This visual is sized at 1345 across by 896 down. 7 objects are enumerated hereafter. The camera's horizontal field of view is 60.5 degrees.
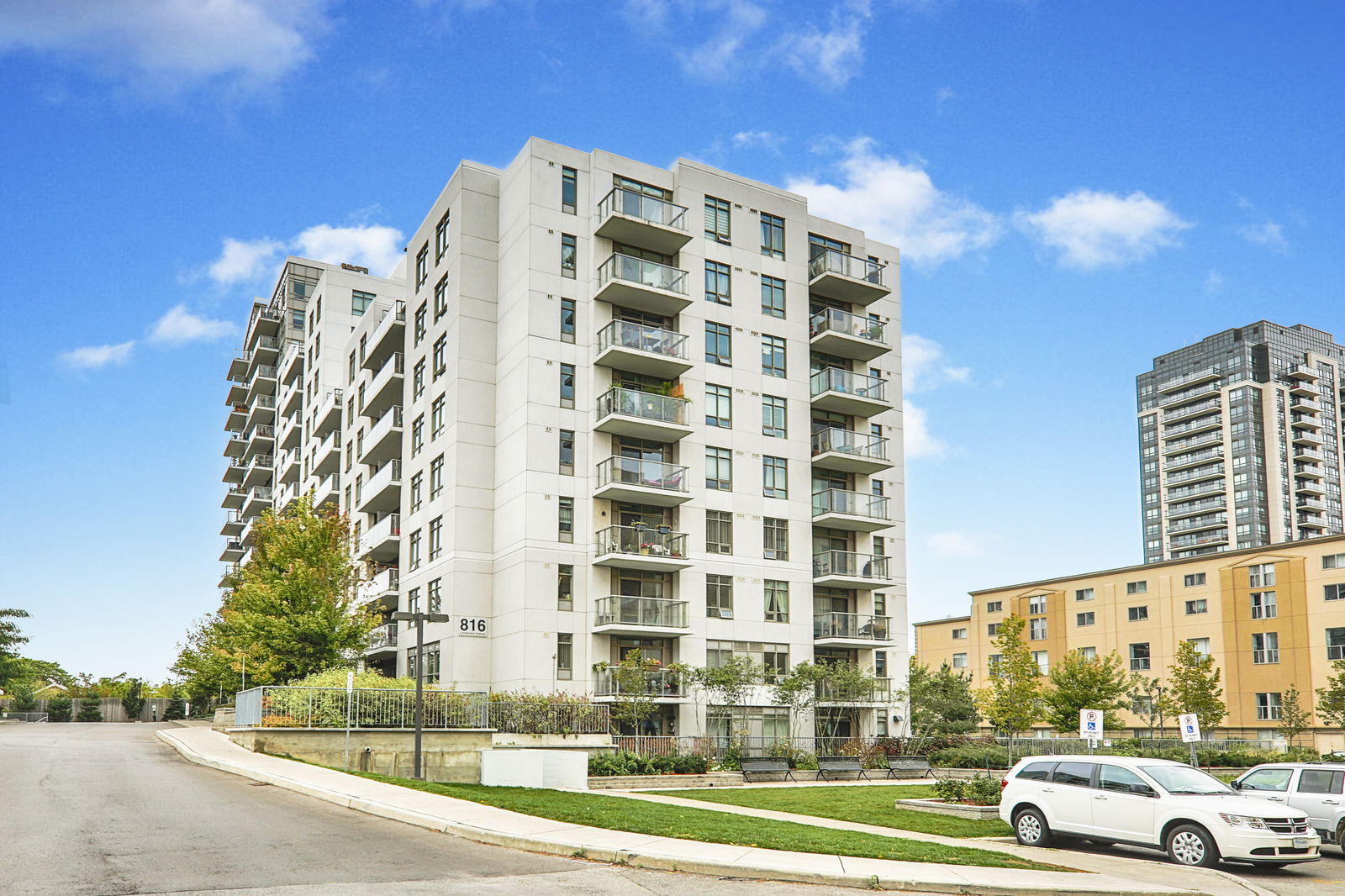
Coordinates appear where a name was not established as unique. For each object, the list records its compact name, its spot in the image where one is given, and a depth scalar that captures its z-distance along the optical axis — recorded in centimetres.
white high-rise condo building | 4391
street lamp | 2772
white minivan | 1767
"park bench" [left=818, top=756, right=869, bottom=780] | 3969
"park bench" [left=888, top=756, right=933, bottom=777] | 4069
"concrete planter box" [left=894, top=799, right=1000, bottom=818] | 2384
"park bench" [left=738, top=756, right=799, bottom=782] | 3741
